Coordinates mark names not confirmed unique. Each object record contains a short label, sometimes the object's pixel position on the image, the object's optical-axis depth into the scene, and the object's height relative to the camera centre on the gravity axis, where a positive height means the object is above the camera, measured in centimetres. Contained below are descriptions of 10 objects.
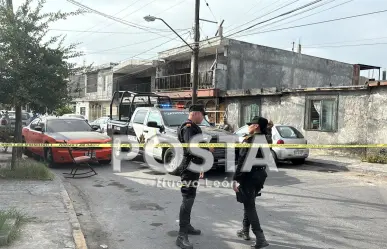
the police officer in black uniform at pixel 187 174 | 476 -78
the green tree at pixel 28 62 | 799 +108
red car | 1029 -74
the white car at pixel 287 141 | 1243 -77
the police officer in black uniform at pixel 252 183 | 468 -85
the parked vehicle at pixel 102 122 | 2071 -63
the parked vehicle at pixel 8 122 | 1716 -60
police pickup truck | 959 -37
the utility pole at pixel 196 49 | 1714 +312
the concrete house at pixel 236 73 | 2228 +329
